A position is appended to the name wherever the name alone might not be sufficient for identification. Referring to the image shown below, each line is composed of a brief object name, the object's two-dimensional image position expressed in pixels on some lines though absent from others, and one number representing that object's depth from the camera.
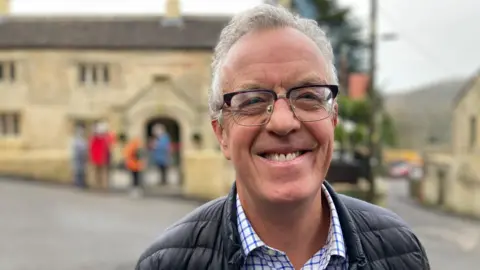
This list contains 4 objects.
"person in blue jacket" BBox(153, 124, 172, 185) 14.47
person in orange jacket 13.83
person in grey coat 15.17
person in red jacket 14.03
